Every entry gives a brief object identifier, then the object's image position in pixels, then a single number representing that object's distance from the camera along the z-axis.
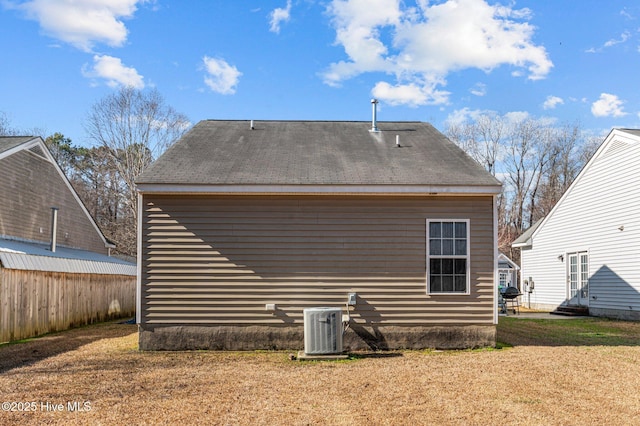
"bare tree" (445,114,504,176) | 40.16
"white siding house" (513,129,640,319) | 15.96
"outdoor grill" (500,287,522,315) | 19.36
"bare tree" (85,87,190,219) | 31.06
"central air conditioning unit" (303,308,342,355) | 9.31
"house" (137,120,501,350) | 10.04
